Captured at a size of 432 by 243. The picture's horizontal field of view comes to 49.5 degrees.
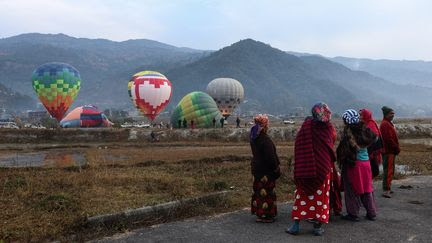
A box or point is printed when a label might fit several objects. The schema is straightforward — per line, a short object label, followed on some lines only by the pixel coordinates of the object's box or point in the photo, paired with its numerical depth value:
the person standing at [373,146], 9.59
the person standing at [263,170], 8.48
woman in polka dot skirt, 7.80
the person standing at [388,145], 11.22
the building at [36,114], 137.44
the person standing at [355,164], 8.64
